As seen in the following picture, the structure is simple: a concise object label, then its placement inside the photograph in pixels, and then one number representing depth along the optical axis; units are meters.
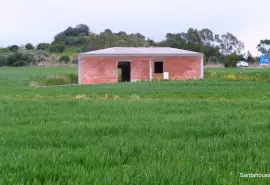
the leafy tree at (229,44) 150.62
